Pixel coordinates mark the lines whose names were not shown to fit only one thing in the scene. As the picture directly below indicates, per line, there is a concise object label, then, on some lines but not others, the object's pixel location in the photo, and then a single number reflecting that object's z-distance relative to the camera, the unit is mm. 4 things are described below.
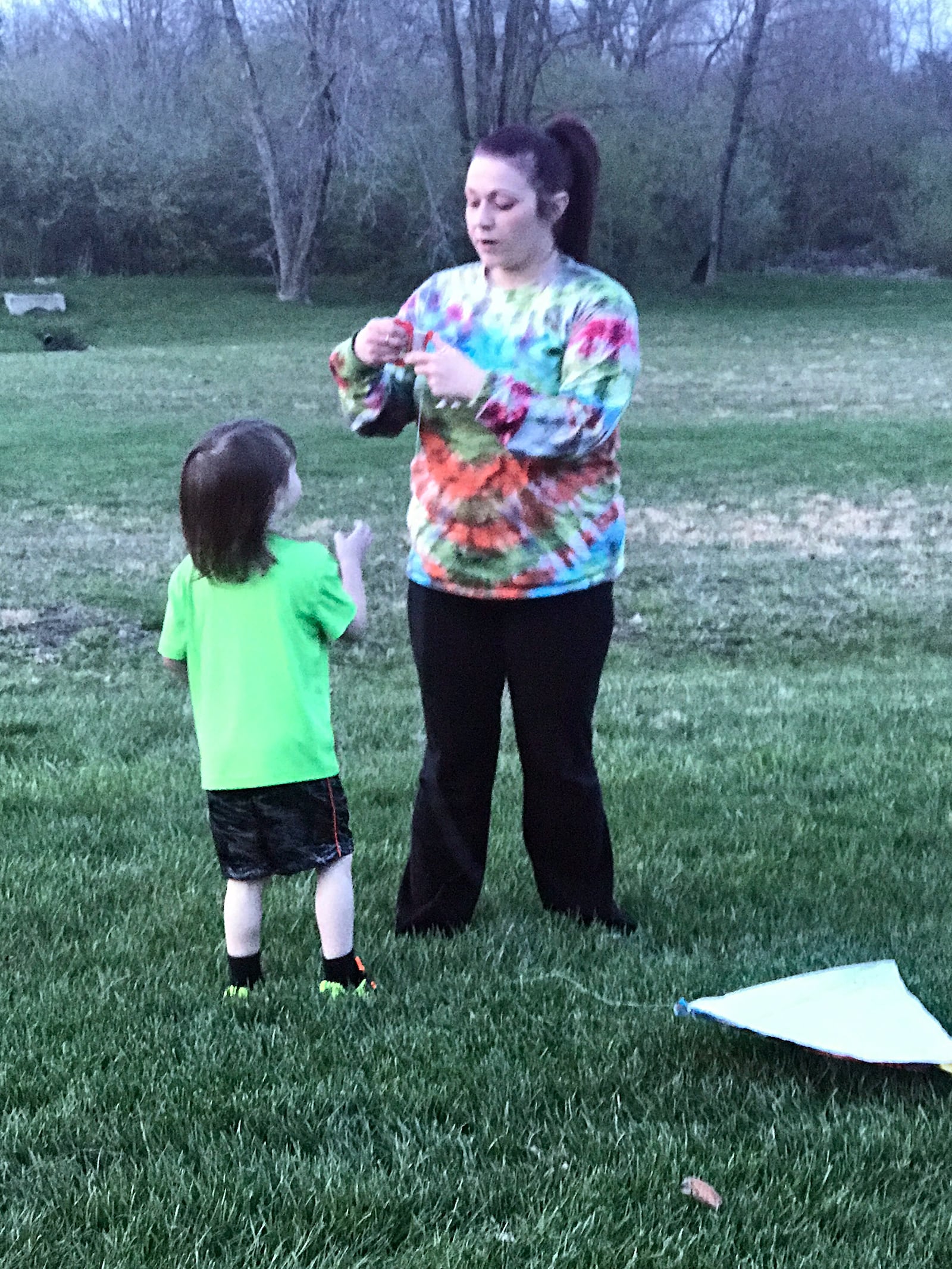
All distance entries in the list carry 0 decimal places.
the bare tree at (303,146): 30109
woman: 3428
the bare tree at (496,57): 34594
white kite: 2941
